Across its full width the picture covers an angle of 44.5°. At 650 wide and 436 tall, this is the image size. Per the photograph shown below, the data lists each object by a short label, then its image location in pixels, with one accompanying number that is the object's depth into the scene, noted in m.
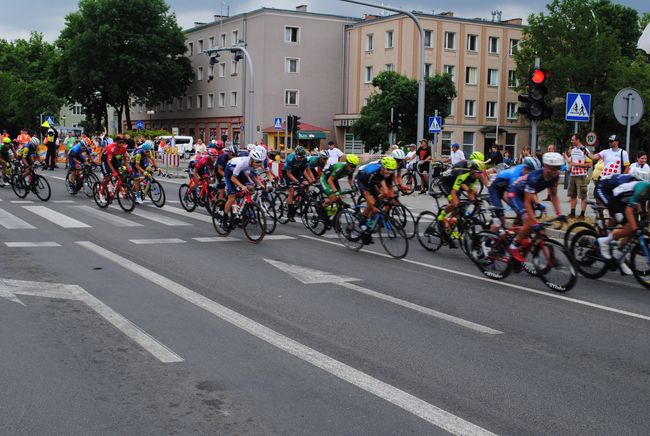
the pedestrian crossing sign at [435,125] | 29.67
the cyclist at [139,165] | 19.88
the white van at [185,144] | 64.07
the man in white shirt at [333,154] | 27.31
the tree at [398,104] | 56.56
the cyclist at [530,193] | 9.45
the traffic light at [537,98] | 15.34
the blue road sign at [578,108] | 16.44
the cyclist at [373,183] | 12.86
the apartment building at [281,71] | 70.31
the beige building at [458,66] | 67.44
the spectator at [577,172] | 17.55
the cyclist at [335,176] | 13.84
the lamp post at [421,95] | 24.74
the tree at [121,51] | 70.44
